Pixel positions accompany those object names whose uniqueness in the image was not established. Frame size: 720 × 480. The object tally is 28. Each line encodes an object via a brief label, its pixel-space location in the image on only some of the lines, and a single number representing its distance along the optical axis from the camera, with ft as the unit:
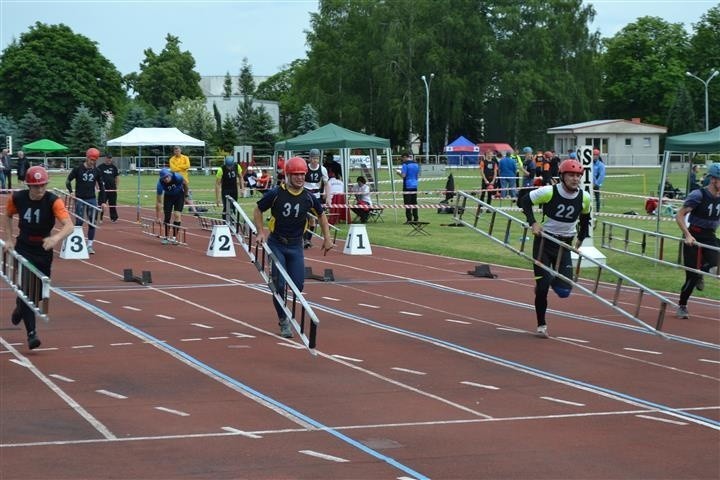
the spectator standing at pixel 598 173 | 102.96
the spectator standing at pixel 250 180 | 148.97
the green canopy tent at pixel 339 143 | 104.17
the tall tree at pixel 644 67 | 369.09
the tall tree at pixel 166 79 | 467.52
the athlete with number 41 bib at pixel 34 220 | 38.37
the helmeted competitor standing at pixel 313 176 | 80.69
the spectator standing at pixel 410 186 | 101.65
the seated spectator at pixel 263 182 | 149.16
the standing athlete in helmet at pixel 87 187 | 75.10
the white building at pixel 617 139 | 287.89
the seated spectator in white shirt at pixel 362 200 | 102.34
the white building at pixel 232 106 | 402.52
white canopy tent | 124.25
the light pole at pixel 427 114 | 279.38
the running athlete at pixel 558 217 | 41.57
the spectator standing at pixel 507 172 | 123.25
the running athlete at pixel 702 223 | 47.32
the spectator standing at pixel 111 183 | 108.06
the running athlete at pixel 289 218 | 41.24
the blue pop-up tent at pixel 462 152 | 276.62
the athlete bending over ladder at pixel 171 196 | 81.97
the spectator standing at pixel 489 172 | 112.06
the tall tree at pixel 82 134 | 284.41
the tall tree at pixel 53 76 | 343.05
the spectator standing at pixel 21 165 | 160.25
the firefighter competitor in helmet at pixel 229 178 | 86.28
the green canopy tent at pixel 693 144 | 67.21
